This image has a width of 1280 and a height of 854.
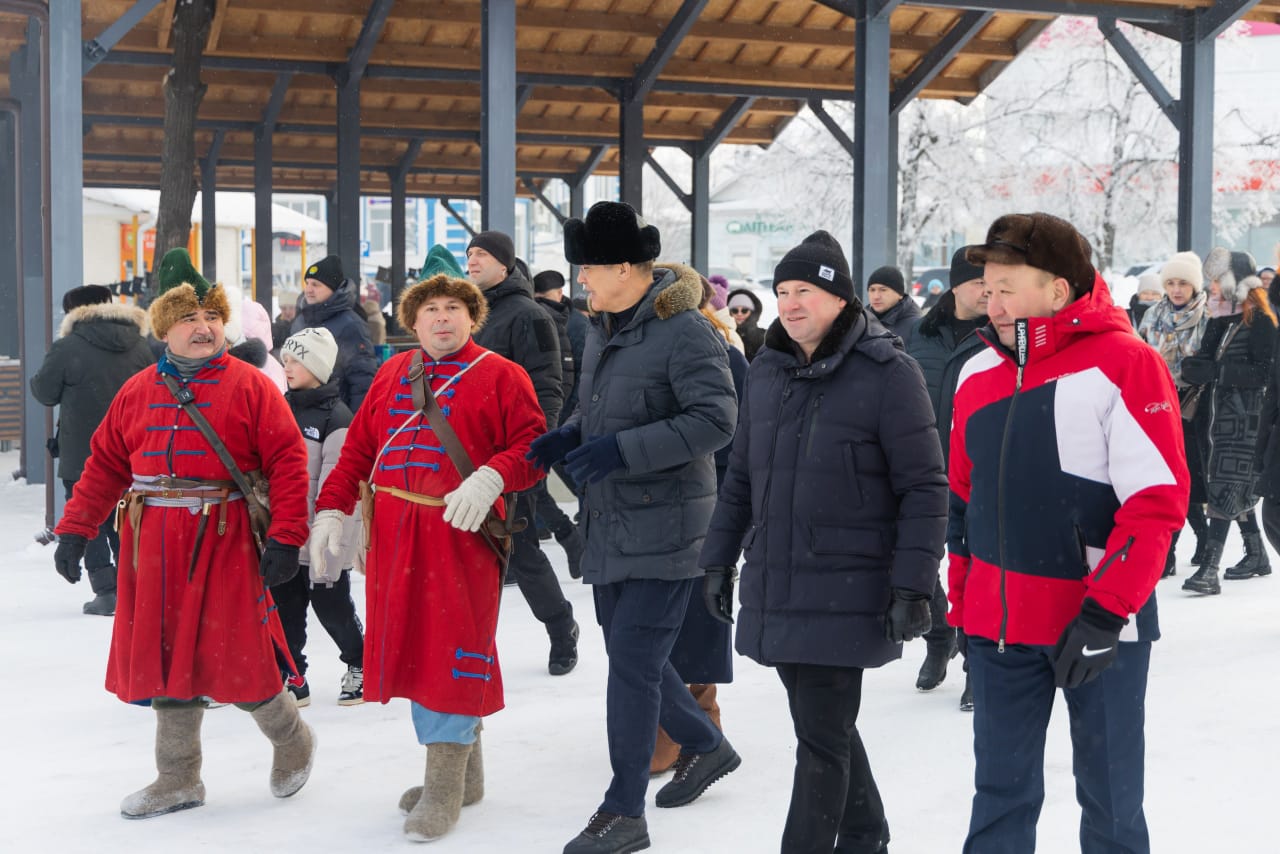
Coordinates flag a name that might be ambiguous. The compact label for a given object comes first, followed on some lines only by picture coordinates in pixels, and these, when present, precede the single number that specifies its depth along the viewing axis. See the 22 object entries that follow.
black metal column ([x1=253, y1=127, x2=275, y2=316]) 17.64
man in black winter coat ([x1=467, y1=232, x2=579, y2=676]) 5.73
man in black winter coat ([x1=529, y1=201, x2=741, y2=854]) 3.79
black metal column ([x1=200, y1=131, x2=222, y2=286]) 20.34
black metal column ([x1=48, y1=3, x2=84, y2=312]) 9.07
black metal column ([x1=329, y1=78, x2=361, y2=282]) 14.23
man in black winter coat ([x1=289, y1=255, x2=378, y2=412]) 6.20
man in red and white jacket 2.75
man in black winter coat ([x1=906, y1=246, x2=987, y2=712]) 5.32
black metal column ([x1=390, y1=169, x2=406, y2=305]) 20.91
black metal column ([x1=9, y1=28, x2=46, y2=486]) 10.46
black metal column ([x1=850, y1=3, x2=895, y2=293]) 11.81
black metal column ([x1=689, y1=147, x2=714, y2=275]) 19.12
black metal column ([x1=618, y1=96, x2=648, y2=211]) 15.40
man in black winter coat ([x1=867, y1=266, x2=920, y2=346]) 6.30
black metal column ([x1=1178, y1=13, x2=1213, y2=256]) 13.41
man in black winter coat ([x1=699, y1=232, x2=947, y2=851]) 3.27
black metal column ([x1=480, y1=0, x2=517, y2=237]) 10.25
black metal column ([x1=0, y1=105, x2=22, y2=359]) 16.98
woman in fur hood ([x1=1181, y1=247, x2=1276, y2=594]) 7.28
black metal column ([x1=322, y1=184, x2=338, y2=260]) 19.51
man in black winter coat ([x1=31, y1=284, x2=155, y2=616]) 7.10
